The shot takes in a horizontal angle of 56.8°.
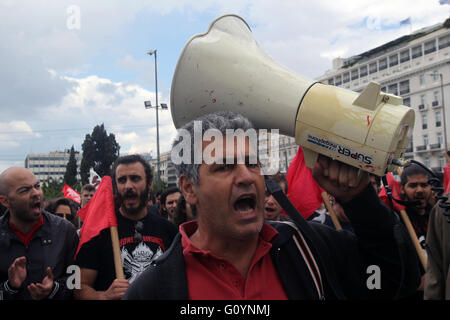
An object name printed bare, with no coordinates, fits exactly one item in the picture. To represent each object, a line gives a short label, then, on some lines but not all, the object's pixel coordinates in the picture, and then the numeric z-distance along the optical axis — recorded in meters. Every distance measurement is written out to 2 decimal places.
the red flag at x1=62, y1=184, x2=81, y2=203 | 9.70
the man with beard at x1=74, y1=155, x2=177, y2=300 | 3.06
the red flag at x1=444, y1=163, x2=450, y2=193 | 3.69
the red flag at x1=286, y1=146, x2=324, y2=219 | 3.63
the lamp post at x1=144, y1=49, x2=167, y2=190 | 25.66
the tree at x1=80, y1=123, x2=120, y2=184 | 54.12
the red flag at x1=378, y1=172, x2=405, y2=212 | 4.47
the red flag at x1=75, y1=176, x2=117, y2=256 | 3.20
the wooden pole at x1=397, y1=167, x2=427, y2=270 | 3.63
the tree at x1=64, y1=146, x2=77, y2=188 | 64.00
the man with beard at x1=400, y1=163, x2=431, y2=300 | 4.05
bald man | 2.96
